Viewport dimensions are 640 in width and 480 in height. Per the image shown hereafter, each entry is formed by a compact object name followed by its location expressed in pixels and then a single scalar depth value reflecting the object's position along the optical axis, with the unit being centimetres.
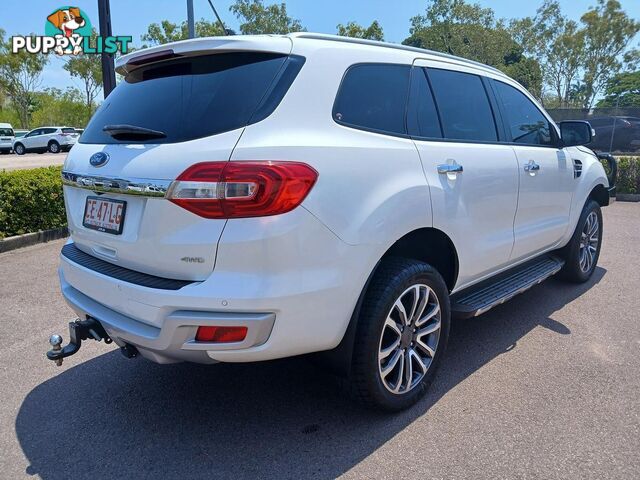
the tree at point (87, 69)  3959
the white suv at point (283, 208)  207
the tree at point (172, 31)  2930
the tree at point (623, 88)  4000
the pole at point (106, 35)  832
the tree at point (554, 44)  3831
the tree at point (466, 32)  3431
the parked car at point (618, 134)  1948
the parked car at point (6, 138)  2991
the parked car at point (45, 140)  2895
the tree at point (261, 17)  3186
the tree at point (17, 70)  3897
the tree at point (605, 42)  3591
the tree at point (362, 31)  3594
